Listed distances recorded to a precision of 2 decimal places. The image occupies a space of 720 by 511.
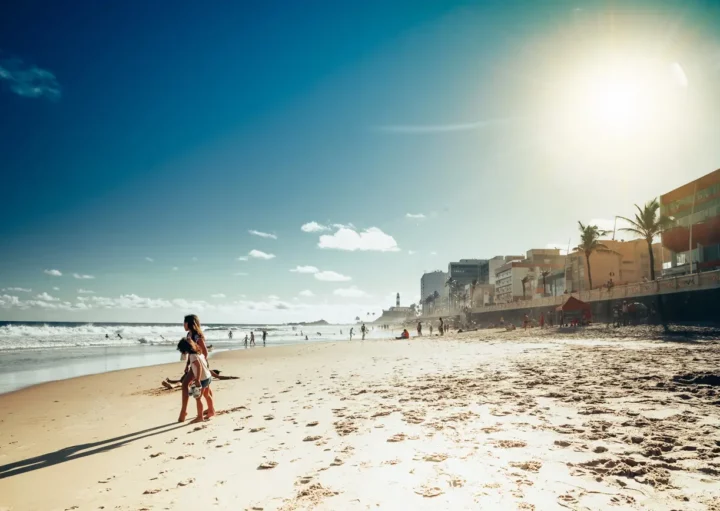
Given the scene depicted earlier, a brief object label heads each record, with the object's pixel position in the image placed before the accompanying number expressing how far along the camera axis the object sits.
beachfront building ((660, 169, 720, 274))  41.25
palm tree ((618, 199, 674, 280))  45.07
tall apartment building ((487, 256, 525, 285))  161.00
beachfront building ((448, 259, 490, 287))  179.50
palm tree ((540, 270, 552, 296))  83.48
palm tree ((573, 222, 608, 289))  59.31
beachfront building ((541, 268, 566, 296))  80.94
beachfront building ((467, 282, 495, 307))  135.81
